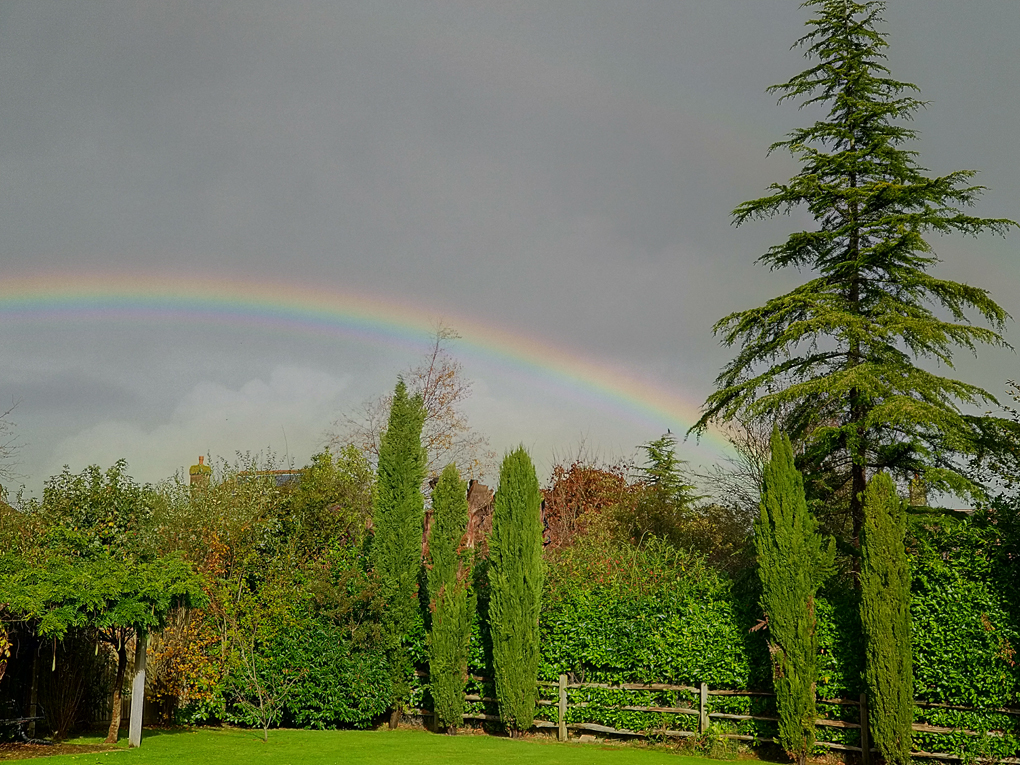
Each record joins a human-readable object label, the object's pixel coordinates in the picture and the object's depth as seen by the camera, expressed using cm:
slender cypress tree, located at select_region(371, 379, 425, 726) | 1645
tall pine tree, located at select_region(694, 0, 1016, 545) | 1545
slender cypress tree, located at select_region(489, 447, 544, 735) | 1502
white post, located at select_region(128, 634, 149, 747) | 1268
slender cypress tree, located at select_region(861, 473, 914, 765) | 1148
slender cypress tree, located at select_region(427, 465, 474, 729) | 1569
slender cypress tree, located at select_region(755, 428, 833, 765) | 1224
